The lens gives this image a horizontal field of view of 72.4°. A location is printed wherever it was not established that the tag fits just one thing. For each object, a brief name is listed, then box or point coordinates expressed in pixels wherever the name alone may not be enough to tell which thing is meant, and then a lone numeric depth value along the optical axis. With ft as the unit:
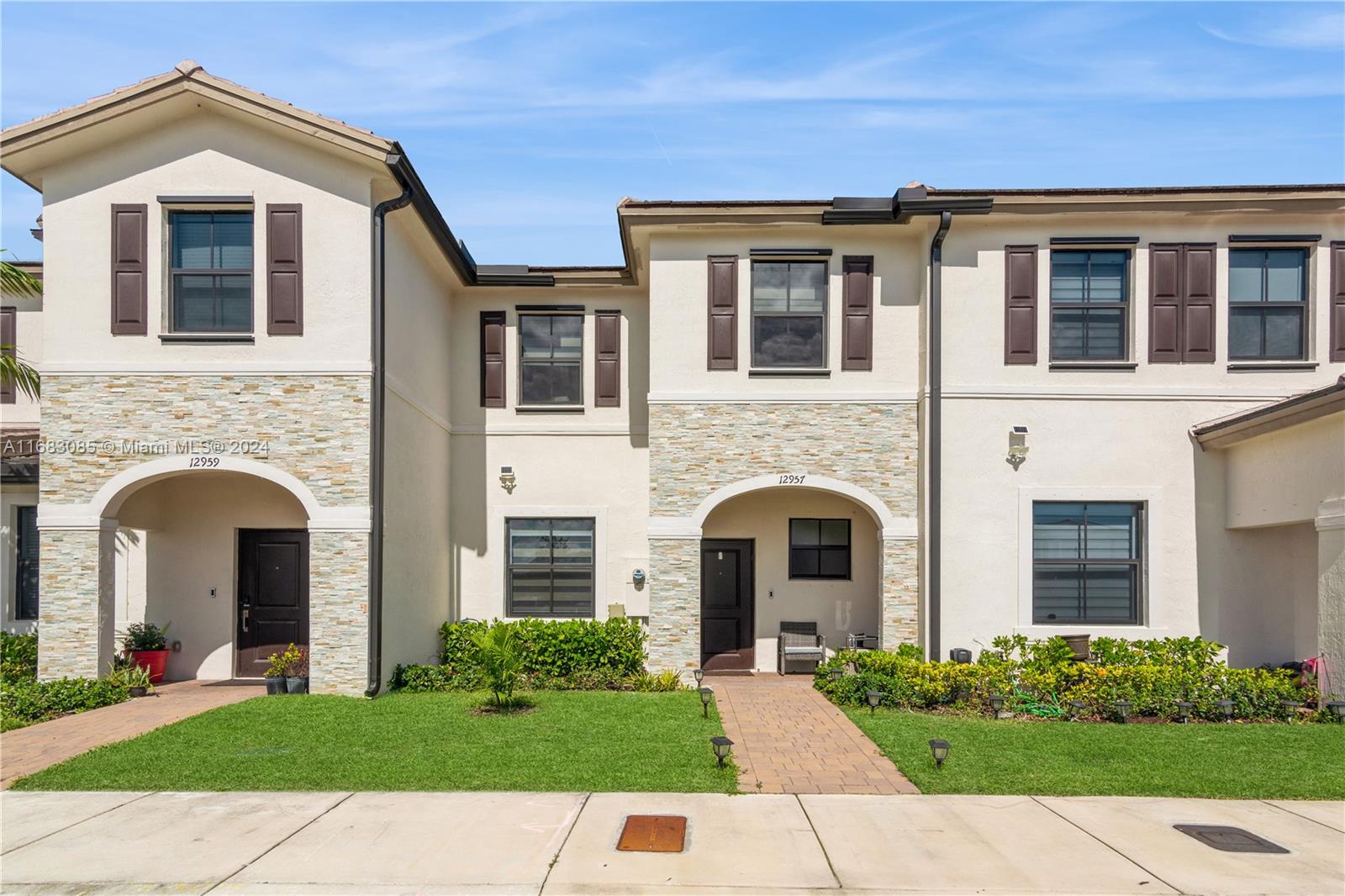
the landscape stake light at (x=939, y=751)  28.14
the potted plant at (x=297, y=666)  40.40
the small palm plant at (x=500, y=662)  36.60
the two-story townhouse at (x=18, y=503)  46.55
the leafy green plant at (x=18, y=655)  42.63
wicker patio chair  48.53
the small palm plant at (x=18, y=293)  41.78
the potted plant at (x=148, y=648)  44.32
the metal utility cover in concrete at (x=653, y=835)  21.70
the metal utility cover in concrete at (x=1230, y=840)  22.04
